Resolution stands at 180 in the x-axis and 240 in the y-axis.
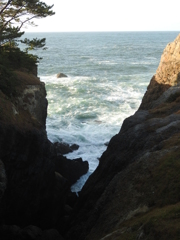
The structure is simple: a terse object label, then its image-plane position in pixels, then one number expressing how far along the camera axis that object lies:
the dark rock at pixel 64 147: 33.47
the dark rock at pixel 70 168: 27.34
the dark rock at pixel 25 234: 17.08
